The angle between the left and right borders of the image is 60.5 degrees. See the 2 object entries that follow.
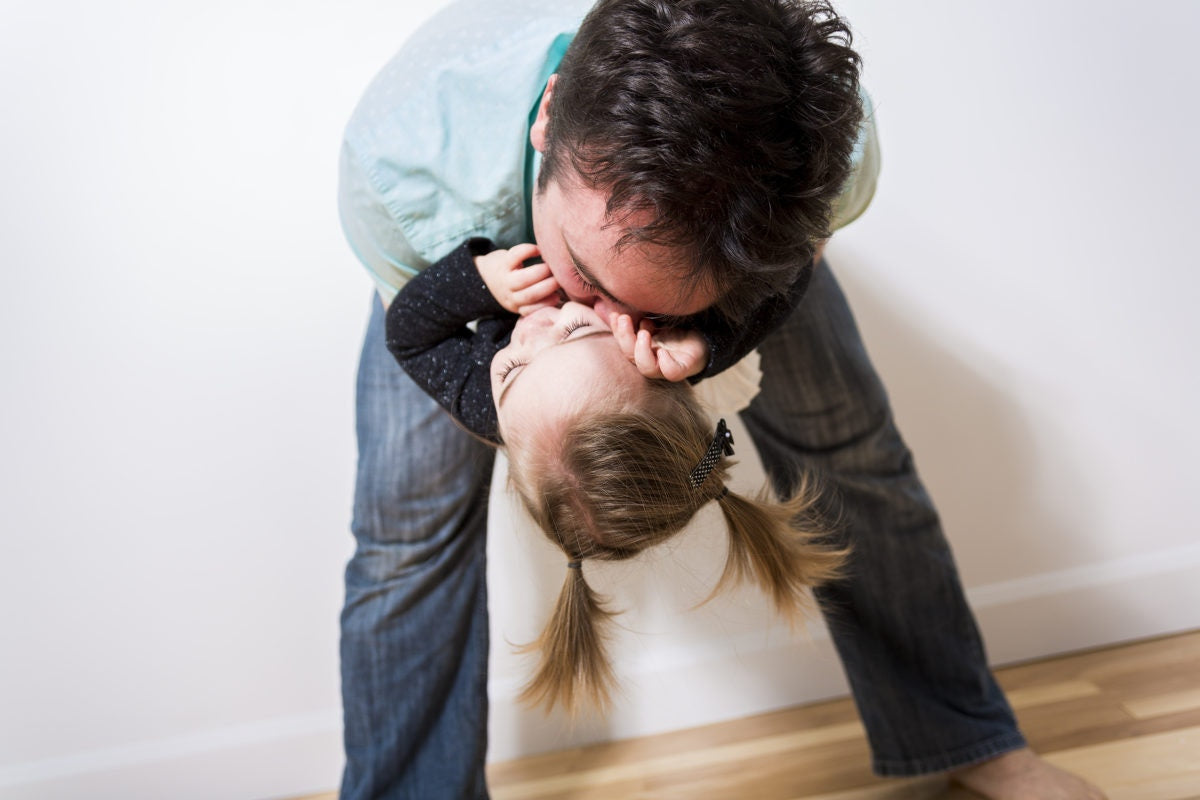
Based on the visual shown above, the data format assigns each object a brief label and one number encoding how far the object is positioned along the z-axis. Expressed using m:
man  0.75
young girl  0.86
